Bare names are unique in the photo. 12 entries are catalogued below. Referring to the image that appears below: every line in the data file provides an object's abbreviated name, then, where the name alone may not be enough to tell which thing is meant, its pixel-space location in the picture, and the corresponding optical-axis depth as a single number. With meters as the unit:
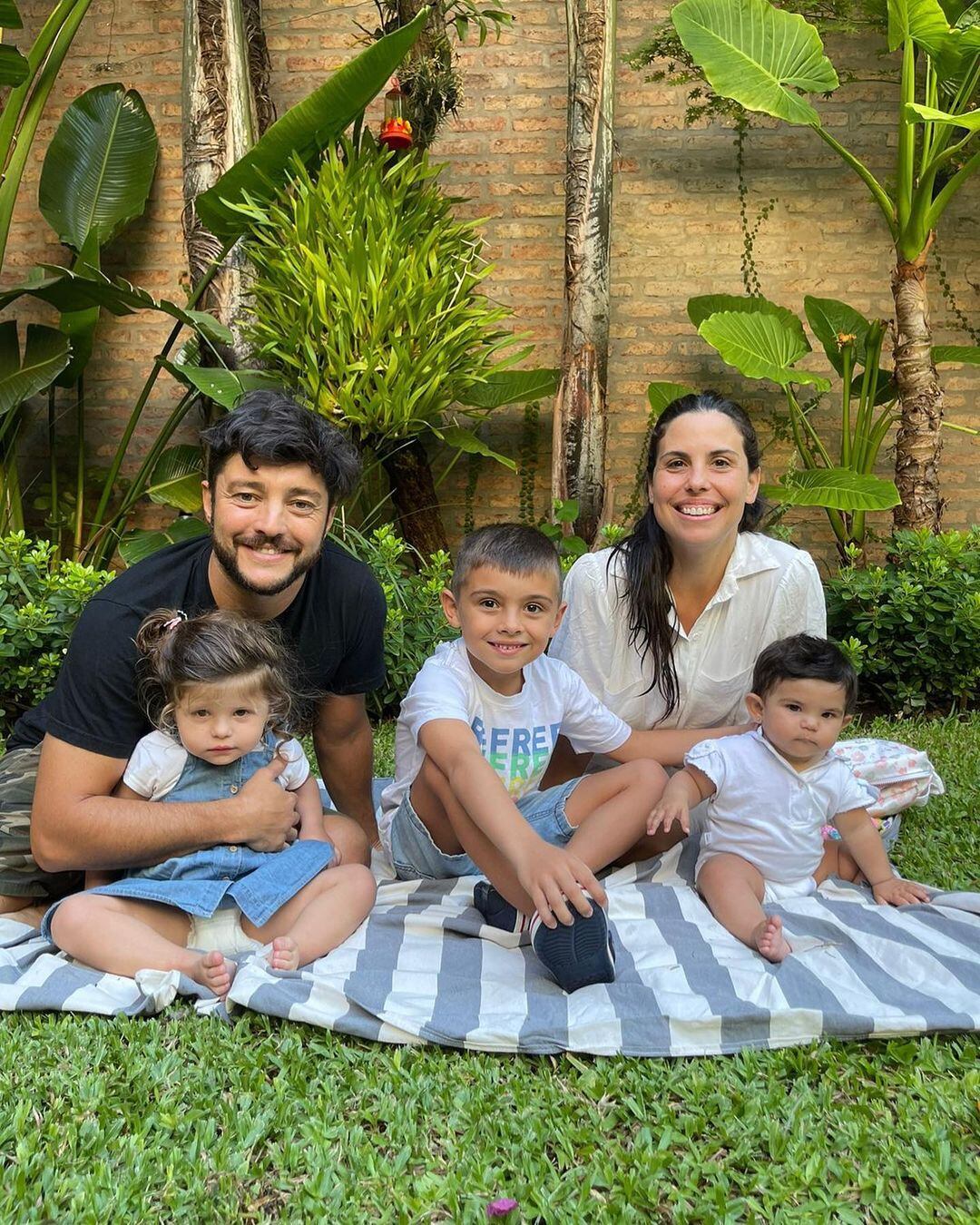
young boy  2.08
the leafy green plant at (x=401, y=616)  4.38
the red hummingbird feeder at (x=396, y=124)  4.91
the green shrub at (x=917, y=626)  4.67
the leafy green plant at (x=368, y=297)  4.53
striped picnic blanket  1.75
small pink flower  1.31
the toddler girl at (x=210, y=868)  1.99
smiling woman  2.71
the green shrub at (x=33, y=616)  3.99
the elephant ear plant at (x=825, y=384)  4.93
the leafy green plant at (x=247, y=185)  4.55
